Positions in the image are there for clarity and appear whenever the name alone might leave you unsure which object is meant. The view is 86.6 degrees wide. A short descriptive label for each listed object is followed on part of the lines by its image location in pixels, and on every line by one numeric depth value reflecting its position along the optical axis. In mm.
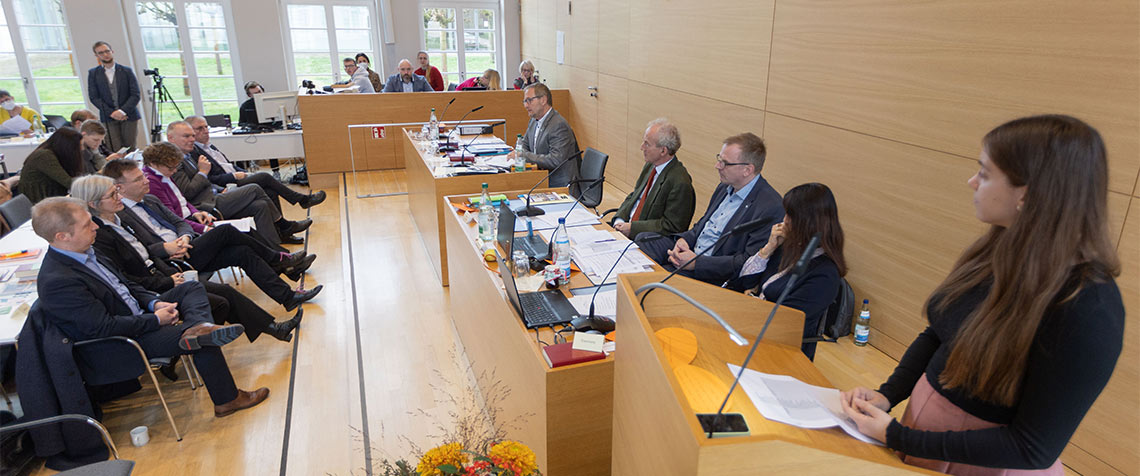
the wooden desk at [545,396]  2047
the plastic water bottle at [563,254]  2717
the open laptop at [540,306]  2346
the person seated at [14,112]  6355
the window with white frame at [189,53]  8688
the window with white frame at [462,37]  10234
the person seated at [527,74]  7980
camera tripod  7819
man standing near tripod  7000
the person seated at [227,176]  5254
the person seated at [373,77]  8320
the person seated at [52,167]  4324
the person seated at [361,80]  7965
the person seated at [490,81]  7944
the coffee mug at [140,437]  2789
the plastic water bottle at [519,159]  4617
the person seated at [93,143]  4949
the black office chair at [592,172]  4602
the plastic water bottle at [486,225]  3261
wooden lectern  1006
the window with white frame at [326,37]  9492
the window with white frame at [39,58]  8242
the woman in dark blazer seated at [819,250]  2172
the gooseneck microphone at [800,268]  1051
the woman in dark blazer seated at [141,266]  3150
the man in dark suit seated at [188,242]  3588
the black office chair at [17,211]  3711
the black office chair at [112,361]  2650
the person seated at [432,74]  8797
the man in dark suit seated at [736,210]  2939
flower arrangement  1336
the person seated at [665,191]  3643
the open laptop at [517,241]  2812
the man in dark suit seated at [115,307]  2547
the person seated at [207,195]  4684
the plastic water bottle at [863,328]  3572
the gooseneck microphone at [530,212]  3609
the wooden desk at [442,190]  4344
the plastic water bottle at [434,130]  5497
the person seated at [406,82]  7929
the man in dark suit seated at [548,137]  4957
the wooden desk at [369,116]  7238
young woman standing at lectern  1029
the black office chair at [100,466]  2043
